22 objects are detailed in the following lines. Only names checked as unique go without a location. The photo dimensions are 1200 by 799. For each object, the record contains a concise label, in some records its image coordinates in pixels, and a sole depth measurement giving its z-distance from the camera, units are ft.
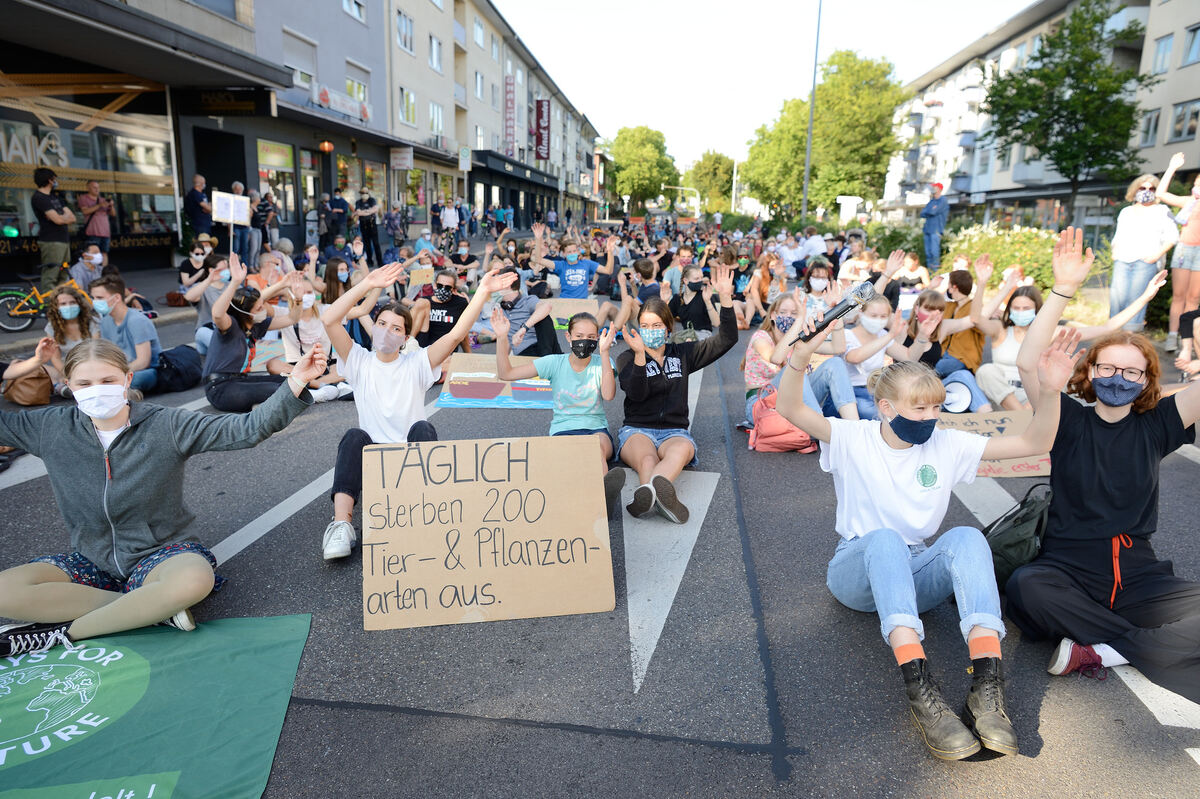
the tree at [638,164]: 409.08
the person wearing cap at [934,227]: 60.08
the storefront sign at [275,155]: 74.38
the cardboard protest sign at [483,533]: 12.11
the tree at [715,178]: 410.10
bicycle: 33.94
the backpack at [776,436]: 21.79
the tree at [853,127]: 154.51
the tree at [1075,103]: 98.99
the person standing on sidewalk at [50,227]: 38.32
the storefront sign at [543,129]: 208.27
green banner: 8.53
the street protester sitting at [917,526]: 9.39
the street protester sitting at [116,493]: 11.05
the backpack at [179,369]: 26.50
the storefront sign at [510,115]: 173.88
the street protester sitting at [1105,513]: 10.83
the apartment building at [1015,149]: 113.80
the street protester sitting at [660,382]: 17.90
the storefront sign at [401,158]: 101.71
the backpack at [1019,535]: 11.70
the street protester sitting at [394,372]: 15.89
